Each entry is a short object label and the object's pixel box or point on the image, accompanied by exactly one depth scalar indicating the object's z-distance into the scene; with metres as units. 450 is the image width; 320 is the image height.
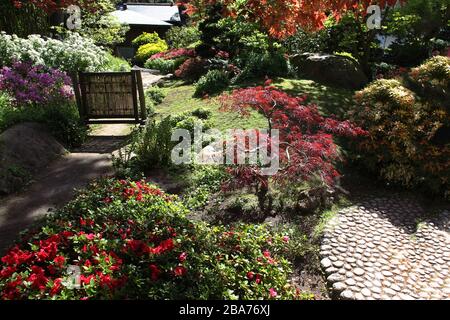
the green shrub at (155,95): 12.64
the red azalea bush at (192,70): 15.15
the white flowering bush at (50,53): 11.30
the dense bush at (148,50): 24.80
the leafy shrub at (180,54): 17.66
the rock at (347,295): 4.44
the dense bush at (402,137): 7.18
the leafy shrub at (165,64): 17.44
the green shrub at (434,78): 8.51
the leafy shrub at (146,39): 27.92
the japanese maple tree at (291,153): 6.29
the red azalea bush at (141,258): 3.67
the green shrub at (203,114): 10.01
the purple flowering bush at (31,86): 9.48
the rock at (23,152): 6.84
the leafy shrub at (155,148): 7.39
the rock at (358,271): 4.83
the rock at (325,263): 4.95
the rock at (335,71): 12.31
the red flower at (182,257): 4.09
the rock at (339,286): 4.58
